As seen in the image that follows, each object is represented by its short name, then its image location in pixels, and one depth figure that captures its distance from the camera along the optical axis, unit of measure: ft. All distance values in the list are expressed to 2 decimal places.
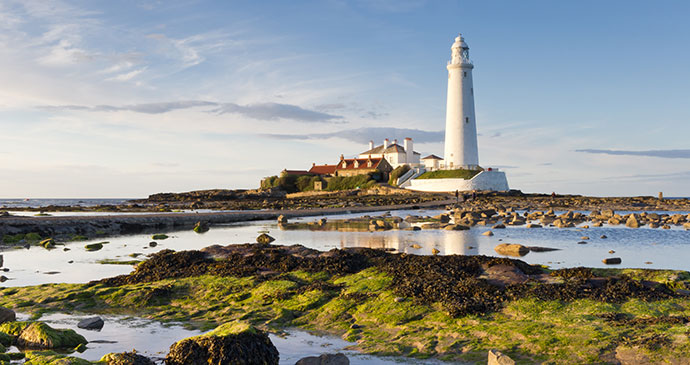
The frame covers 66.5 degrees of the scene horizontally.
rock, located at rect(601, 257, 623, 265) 51.42
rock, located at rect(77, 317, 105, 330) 31.65
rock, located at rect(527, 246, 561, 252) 63.70
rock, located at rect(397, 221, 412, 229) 103.65
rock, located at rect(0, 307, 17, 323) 31.28
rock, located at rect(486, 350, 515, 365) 21.50
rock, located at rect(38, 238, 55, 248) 73.42
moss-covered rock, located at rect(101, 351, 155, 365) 22.11
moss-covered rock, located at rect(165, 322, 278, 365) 22.17
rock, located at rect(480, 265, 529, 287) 34.86
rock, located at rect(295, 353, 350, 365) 22.54
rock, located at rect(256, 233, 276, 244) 72.64
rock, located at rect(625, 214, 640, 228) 99.76
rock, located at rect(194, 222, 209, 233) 102.23
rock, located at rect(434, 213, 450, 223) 112.61
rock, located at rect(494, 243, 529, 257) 59.29
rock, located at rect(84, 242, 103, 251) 70.98
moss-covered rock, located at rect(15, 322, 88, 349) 27.02
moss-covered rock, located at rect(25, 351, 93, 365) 22.09
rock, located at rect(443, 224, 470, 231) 97.09
